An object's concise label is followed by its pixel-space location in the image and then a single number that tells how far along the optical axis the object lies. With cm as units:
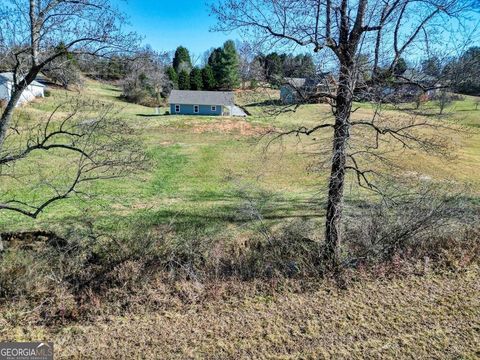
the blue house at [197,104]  3522
